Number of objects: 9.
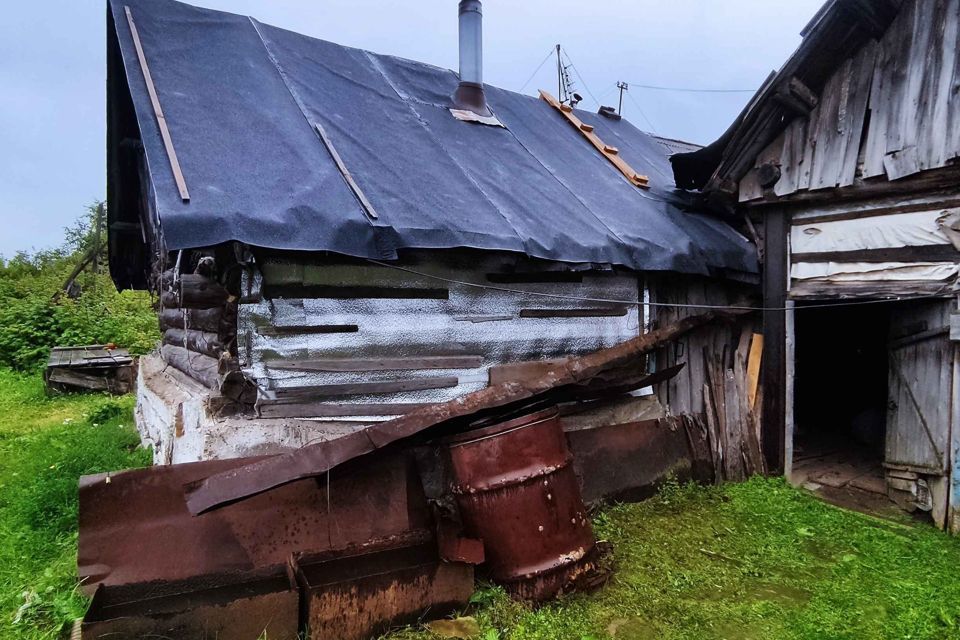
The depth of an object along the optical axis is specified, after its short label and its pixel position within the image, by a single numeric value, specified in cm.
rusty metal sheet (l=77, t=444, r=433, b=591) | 363
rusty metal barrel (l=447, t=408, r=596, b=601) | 406
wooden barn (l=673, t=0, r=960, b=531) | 524
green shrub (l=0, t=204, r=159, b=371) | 1458
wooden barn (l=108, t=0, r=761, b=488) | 432
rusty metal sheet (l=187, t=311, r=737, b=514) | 363
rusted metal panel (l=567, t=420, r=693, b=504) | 556
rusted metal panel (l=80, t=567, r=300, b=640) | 321
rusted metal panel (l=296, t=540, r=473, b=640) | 356
